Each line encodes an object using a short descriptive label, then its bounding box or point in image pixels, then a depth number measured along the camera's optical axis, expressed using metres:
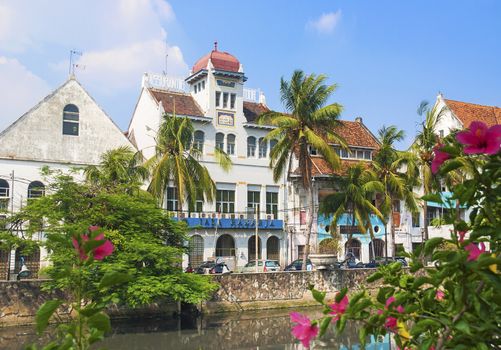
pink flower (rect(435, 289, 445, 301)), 3.59
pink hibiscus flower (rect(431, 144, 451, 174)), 2.81
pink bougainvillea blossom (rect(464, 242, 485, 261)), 2.68
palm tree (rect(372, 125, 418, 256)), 36.06
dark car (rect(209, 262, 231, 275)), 31.61
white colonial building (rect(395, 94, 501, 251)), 43.41
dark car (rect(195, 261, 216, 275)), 31.17
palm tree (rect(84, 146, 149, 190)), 24.44
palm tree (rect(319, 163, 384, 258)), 34.75
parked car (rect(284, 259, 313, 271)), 34.12
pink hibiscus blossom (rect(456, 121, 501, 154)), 2.50
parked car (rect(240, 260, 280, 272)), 33.44
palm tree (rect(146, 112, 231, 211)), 28.12
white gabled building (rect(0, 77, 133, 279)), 31.61
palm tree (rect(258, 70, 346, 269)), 30.62
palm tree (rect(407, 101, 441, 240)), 31.33
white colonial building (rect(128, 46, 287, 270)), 37.72
